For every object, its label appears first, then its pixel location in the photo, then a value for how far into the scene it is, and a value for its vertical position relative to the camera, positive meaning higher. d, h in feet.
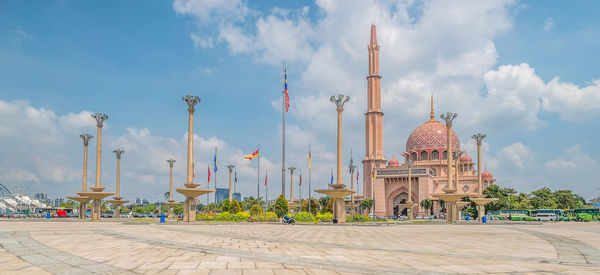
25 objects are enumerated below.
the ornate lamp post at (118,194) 199.06 -5.86
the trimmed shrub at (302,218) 134.44 -10.96
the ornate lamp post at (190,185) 115.55 -1.12
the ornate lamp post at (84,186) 151.64 -1.88
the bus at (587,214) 186.07 -13.77
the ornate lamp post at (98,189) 143.64 -2.70
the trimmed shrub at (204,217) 143.84 -11.77
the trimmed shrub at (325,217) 144.52 -11.68
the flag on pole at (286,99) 140.87 +25.02
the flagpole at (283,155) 143.23 +8.11
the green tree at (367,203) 276.41 -13.31
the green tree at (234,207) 175.09 -10.06
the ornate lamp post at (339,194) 114.42 -3.29
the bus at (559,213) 191.93 -13.53
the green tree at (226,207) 177.69 -10.17
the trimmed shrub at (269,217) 139.83 -11.26
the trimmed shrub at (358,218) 156.41 -13.10
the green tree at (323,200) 298.15 -12.97
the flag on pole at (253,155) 162.81 +9.12
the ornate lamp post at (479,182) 161.38 -0.57
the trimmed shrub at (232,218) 141.28 -11.47
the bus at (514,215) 193.57 -14.90
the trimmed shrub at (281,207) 157.39 -9.04
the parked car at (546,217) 192.54 -15.12
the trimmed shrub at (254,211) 159.64 -10.78
